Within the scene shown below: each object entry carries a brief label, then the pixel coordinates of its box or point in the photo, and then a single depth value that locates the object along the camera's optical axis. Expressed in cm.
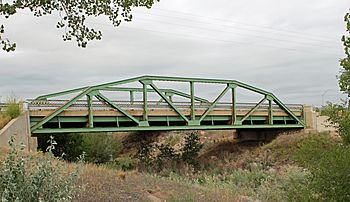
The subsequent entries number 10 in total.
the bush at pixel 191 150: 4069
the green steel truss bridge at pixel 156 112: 3100
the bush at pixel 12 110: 2773
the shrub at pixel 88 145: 3462
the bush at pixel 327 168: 803
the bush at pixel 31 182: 618
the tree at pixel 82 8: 940
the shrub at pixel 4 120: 2573
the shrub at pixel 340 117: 813
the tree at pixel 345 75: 743
